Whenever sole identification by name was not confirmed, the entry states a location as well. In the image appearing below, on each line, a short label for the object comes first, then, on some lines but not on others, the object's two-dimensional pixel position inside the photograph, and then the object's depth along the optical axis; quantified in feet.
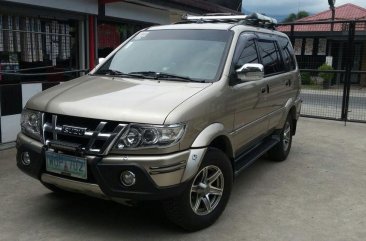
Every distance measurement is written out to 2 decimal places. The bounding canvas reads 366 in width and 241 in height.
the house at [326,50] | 34.94
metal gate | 32.91
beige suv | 11.05
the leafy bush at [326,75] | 34.19
